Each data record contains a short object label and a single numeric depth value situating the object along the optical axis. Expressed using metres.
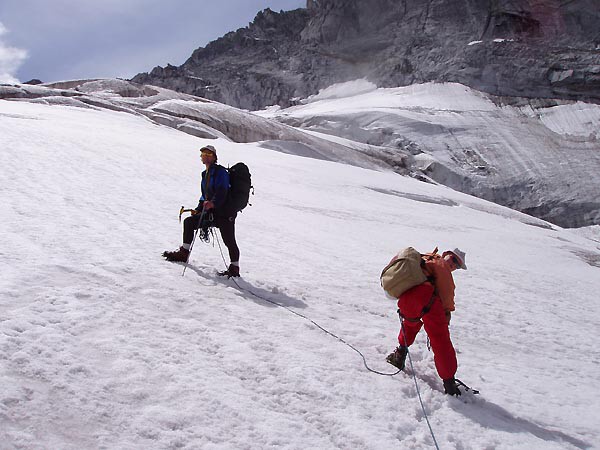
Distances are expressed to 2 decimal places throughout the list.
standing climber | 6.00
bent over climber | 4.13
